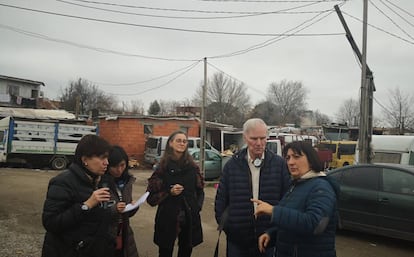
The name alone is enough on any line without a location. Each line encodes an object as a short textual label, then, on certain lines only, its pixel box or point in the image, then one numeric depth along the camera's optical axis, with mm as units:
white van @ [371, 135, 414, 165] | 13602
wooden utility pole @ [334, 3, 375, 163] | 12864
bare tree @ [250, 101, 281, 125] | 63509
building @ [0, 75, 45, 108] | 38344
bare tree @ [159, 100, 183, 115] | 66988
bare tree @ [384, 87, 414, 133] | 40094
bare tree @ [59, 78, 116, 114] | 55031
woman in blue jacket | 2383
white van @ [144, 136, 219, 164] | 21047
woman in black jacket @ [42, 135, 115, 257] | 2545
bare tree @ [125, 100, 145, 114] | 62491
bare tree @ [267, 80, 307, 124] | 66938
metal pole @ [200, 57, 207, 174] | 15078
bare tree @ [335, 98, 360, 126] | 65888
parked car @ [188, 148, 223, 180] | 16672
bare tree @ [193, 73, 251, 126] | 56375
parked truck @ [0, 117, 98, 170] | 19172
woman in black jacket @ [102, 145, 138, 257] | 3338
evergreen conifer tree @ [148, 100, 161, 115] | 61969
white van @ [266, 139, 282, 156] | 17047
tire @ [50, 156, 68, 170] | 20125
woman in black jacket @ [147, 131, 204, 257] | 3889
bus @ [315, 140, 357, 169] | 23547
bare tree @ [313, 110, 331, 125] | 74562
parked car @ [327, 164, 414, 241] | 6531
